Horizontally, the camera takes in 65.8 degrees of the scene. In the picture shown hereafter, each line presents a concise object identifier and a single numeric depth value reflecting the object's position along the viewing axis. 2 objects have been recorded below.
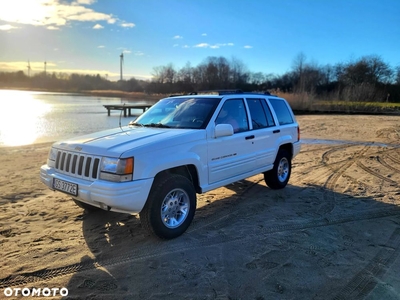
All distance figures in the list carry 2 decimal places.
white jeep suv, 3.71
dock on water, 35.00
